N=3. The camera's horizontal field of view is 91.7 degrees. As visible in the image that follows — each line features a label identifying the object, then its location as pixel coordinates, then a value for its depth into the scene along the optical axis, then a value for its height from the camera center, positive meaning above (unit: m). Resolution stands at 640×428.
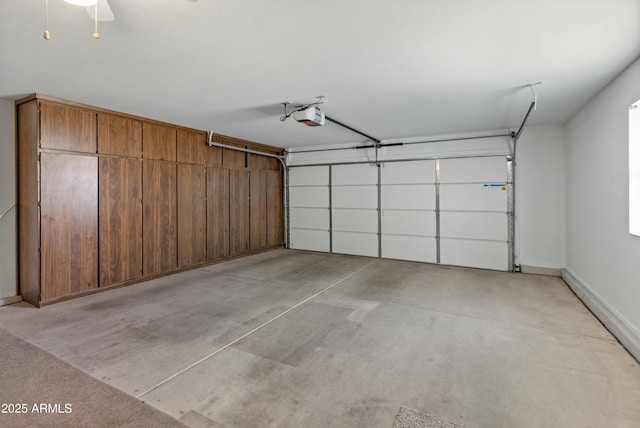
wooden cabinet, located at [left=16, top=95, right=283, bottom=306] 3.78 +0.21
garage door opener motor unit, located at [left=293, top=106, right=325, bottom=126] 3.87 +1.23
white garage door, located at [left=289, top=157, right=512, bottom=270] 5.77 +0.03
